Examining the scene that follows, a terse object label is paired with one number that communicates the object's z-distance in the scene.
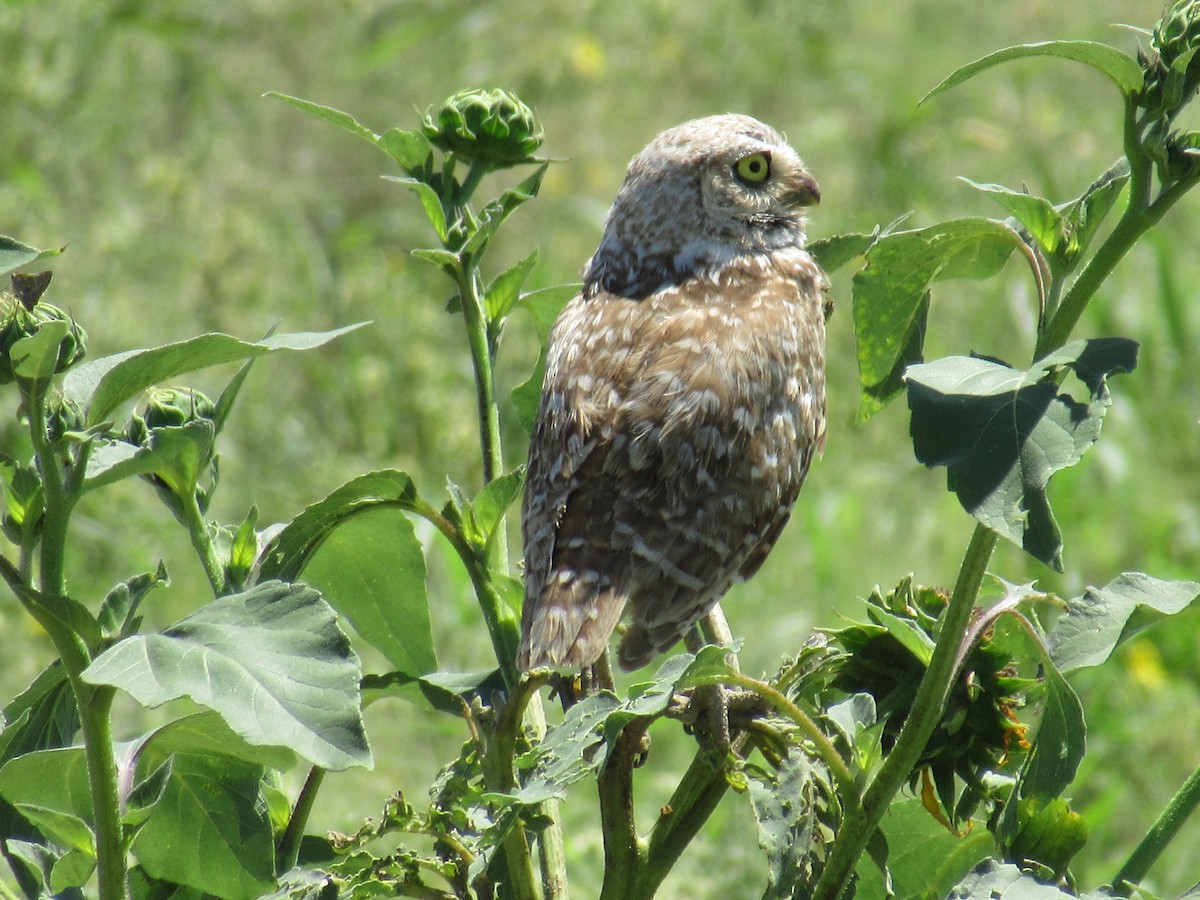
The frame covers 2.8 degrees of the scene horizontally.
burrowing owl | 8.39
